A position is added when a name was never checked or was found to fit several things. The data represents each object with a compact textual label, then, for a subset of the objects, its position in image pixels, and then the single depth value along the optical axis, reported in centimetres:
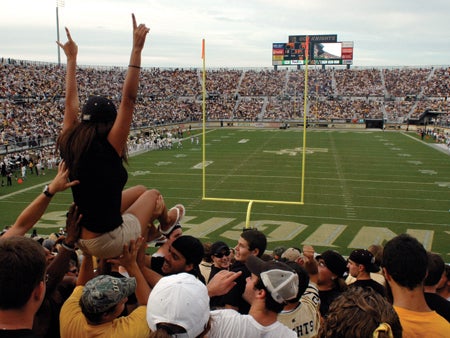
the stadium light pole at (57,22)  4622
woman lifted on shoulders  250
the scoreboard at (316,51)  5731
